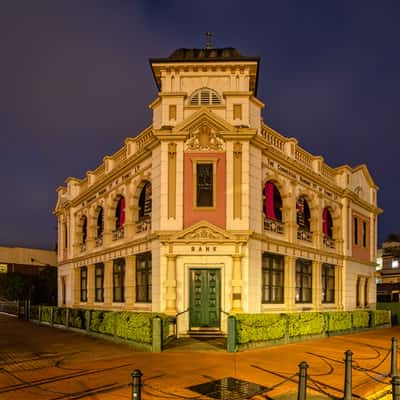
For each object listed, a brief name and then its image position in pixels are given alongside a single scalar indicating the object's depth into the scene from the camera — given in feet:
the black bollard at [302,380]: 26.50
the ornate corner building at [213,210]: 62.13
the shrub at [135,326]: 53.06
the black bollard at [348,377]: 29.78
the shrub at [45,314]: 91.81
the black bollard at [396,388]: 23.21
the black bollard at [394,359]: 37.37
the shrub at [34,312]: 101.74
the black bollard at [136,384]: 22.20
